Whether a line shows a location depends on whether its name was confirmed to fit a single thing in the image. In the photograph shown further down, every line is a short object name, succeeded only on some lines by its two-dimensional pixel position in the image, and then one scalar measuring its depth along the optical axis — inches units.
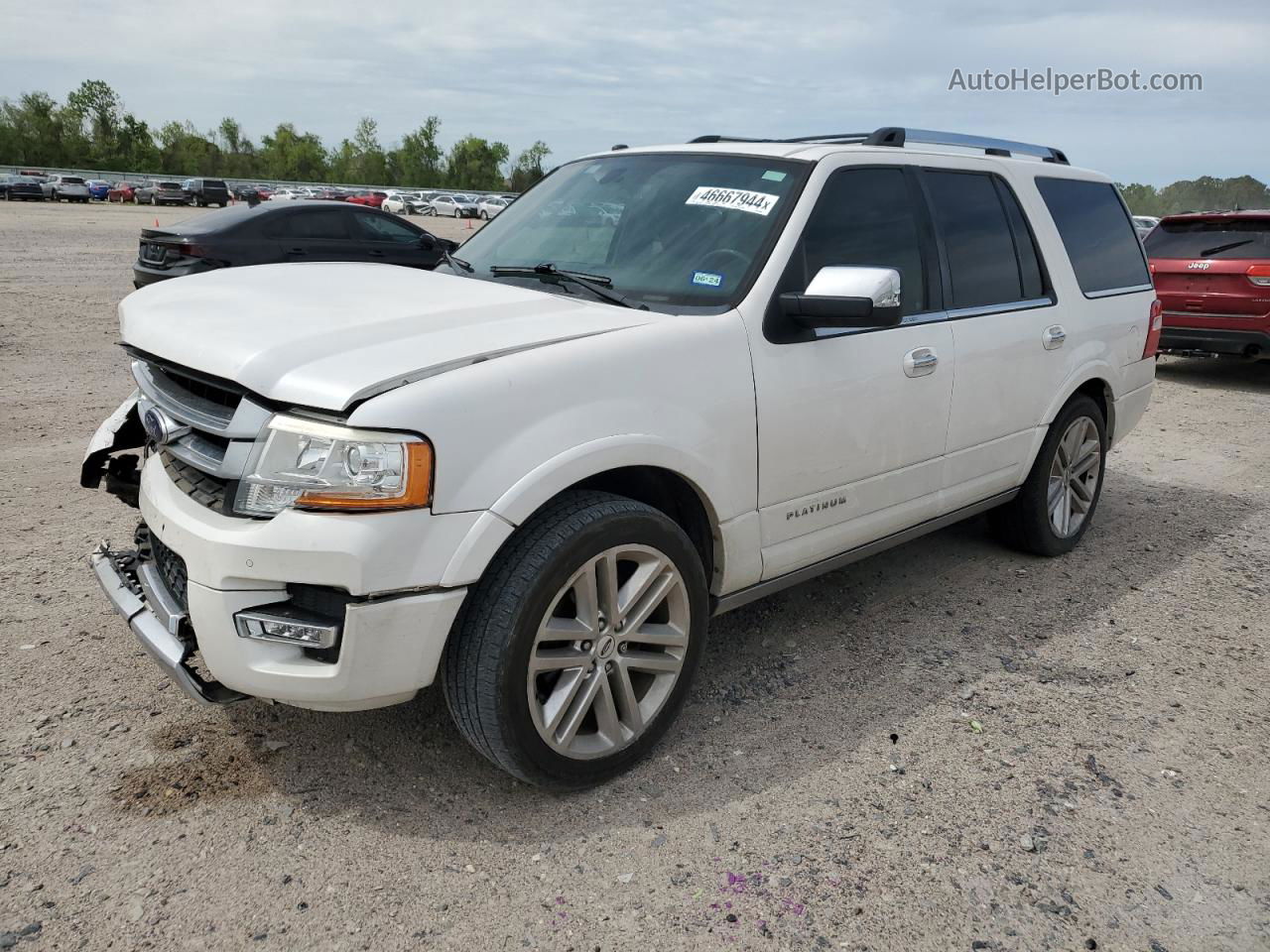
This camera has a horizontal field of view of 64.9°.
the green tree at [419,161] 4854.8
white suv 97.3
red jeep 389.4
